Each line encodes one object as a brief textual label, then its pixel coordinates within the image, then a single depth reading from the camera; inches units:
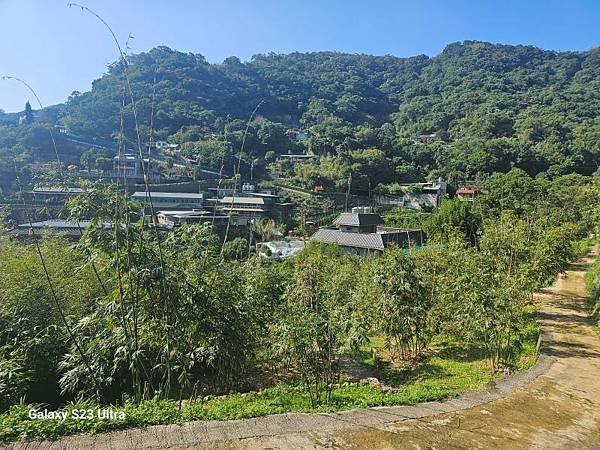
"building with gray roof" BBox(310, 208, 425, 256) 888.3
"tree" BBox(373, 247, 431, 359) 330.6
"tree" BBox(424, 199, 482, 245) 941.7
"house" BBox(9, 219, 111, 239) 726.4
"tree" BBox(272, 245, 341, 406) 219.8
